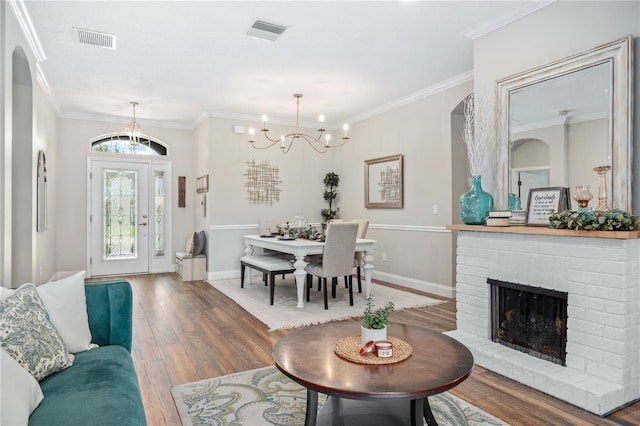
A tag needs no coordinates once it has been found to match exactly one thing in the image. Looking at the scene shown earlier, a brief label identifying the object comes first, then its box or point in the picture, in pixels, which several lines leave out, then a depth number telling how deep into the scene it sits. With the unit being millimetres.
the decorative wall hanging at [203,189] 6340
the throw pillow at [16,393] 1214
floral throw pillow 1588
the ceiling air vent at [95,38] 3471
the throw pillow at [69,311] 1907
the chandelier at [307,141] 6566
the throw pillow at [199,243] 6340
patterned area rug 2107
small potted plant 1872
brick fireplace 2256
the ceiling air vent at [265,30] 3326
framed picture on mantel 2779
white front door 6598
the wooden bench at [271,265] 4605
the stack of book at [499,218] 2996
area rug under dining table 4047
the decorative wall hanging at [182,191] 7164
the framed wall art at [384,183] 5711
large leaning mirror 2473
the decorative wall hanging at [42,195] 4430
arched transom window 6684
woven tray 1739
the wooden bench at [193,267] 6207
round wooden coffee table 1488
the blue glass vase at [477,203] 3178
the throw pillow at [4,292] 1802
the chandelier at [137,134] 6630
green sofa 1383
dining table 4324
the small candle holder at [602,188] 2502
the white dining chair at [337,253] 4312
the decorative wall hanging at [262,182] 6535
